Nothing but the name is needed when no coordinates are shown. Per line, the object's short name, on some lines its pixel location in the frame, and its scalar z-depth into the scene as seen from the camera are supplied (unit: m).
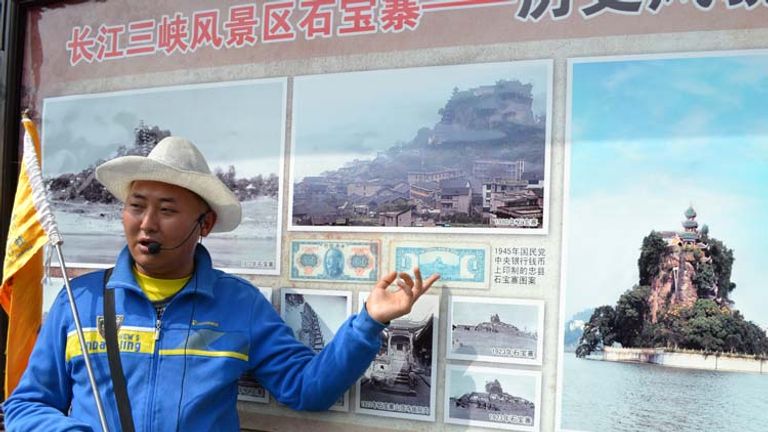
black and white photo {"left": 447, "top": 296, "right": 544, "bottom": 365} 2.08
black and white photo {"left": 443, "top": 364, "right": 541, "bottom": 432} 2.07
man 2.00
